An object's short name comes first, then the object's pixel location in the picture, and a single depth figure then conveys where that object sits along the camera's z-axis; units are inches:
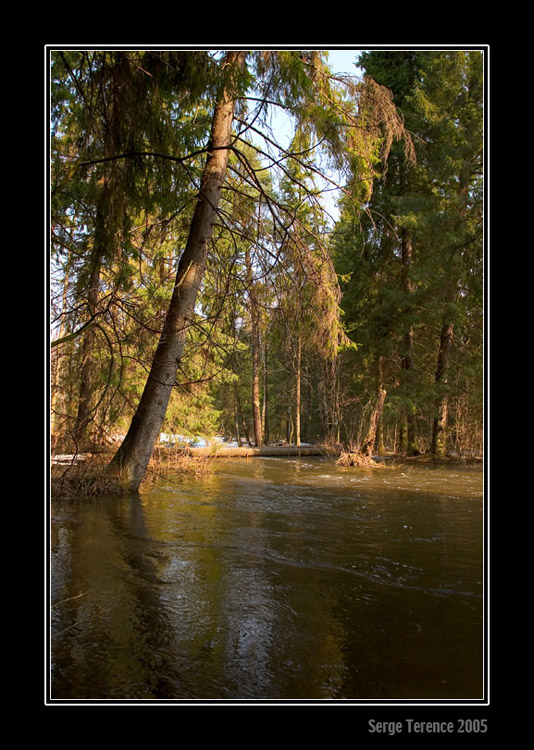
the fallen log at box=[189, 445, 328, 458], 788.1
